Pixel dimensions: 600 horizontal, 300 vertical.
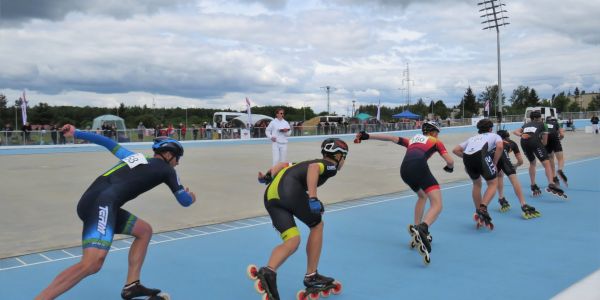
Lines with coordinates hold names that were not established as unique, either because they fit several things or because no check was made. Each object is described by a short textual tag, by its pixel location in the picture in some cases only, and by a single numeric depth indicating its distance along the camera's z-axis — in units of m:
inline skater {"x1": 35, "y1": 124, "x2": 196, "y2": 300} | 3.65
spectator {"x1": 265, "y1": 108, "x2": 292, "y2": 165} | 12.60
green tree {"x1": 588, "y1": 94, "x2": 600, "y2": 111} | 109.23
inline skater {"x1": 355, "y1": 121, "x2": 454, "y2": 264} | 5.82
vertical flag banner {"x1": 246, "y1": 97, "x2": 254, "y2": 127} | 36.43
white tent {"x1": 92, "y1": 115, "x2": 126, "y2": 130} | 33.77
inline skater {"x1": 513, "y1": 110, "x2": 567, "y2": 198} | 10.17
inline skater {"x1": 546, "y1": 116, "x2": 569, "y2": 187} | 10.99
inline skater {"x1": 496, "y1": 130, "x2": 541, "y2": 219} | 7.91
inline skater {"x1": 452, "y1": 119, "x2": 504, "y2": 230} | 7.30
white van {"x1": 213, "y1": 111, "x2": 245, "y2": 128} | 47.44
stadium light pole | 51.84
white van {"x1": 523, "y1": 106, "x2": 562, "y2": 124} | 43.47
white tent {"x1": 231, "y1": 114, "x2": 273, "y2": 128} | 43.94
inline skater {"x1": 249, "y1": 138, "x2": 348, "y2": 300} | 4.14
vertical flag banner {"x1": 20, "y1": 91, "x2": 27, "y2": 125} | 29.34
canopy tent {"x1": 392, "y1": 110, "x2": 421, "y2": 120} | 58.82
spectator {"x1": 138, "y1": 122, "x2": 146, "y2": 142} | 31.03
